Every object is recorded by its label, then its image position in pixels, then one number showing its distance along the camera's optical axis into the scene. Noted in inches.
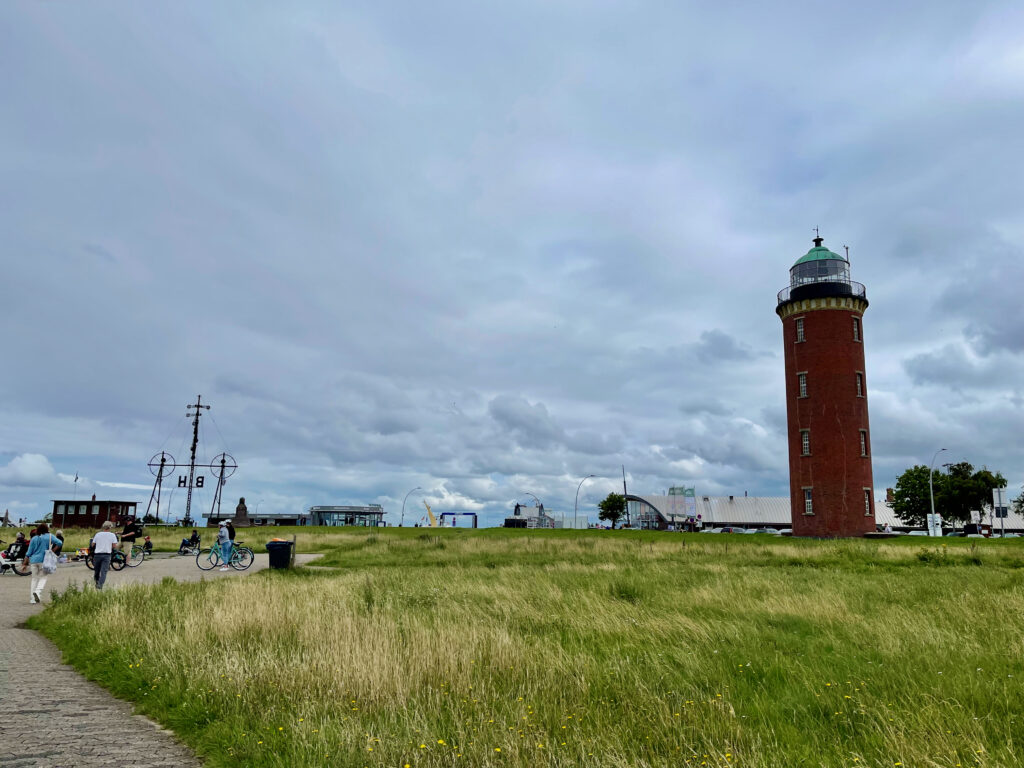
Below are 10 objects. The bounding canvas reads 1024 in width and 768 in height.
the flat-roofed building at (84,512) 2805.1
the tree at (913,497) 3351.4
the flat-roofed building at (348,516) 4980.3
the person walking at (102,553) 689.6
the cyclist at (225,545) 991.6
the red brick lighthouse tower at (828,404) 1939.0
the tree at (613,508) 4675.2
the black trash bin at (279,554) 939.3
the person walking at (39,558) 634.2
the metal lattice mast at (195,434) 2940.5
